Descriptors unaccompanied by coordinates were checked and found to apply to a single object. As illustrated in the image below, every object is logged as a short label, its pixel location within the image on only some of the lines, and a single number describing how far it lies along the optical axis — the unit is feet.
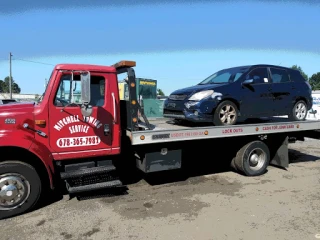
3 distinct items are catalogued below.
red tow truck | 14.20
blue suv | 19.94
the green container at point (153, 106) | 38.73
